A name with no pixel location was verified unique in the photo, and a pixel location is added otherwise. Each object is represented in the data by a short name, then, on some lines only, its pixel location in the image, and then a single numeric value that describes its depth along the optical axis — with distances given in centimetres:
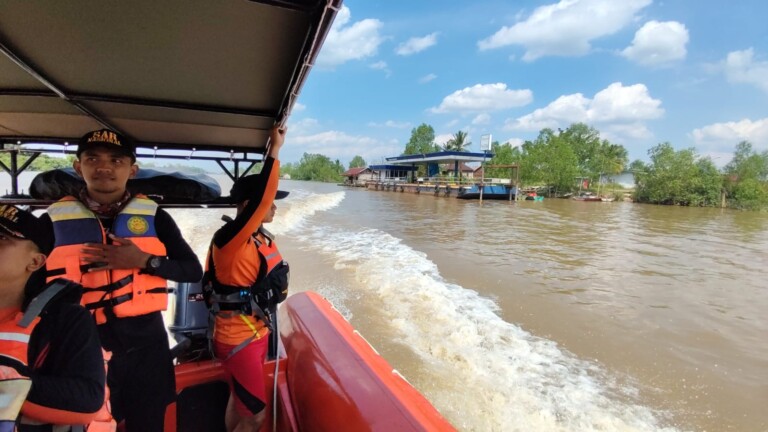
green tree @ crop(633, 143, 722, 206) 3962
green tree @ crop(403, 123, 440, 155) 6881
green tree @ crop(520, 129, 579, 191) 4469
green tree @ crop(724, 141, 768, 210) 3725
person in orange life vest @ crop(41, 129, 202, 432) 134
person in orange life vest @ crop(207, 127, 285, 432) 161
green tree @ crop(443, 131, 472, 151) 6531
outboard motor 226
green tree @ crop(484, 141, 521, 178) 5053
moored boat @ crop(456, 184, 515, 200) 3469
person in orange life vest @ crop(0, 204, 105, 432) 81
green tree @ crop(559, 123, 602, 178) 5438
